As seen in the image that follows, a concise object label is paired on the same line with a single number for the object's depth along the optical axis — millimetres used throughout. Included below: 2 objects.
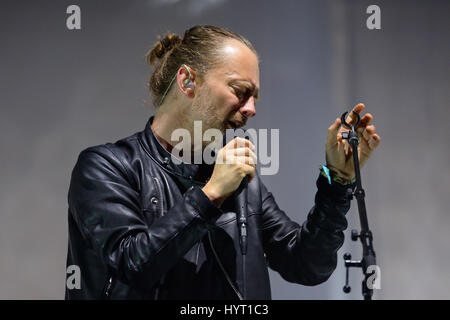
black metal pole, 2452
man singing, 2565
